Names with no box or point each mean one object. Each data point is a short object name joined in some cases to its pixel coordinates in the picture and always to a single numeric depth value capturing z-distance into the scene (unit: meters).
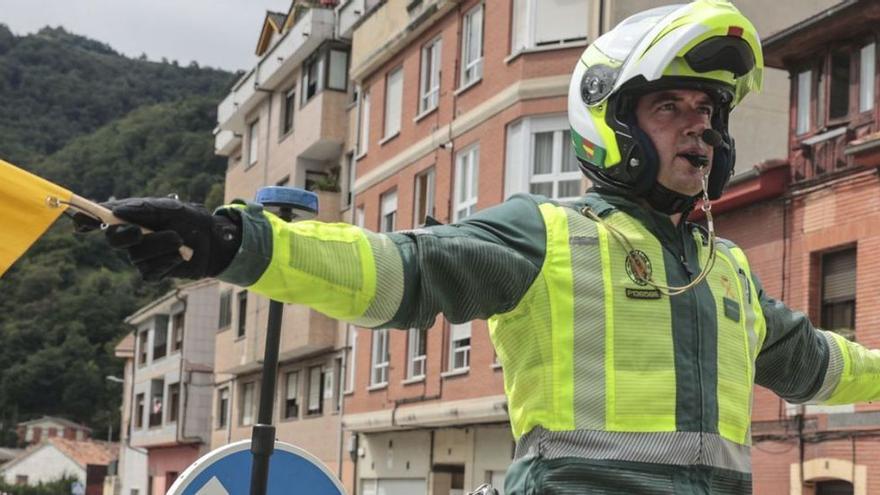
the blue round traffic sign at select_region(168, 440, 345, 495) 6.91
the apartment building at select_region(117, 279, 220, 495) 54.34
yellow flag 3.08
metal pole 6.50
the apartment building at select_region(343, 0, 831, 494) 26.22
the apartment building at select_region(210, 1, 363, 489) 37.28
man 3.52
